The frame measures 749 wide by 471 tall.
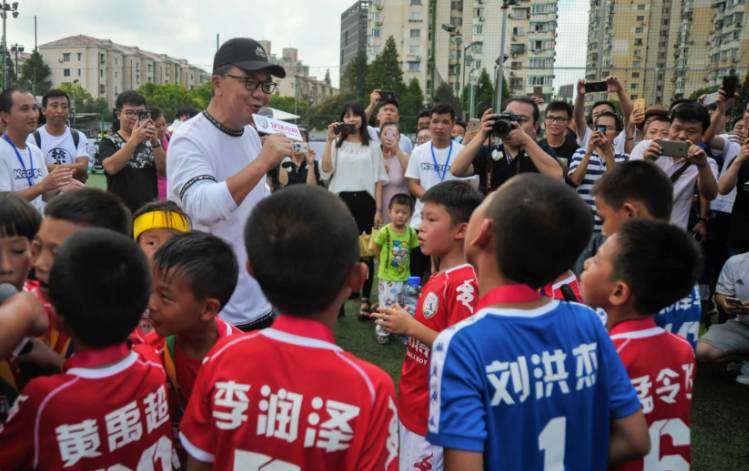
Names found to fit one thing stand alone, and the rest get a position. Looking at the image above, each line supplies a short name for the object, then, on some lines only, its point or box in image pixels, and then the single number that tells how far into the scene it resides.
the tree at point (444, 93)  22.19
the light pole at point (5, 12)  28.62
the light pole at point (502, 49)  14.33
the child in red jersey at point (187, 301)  1.94
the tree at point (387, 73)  57.19
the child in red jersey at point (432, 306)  2.54
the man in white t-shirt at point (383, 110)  6.78
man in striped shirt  4.90
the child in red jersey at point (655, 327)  1.93
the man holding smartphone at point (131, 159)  5.22
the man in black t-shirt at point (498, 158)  4.26
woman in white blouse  6.25
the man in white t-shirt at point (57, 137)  6.14
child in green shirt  5.73
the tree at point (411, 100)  46.97
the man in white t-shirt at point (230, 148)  2.58
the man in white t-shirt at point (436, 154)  5.56
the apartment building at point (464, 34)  54.60
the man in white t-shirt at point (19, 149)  4.79
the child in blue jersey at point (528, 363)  1.45
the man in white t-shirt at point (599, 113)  6.24
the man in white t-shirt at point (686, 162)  4.44
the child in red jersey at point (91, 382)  1.45
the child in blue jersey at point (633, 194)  2.75
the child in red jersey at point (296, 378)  1.36
